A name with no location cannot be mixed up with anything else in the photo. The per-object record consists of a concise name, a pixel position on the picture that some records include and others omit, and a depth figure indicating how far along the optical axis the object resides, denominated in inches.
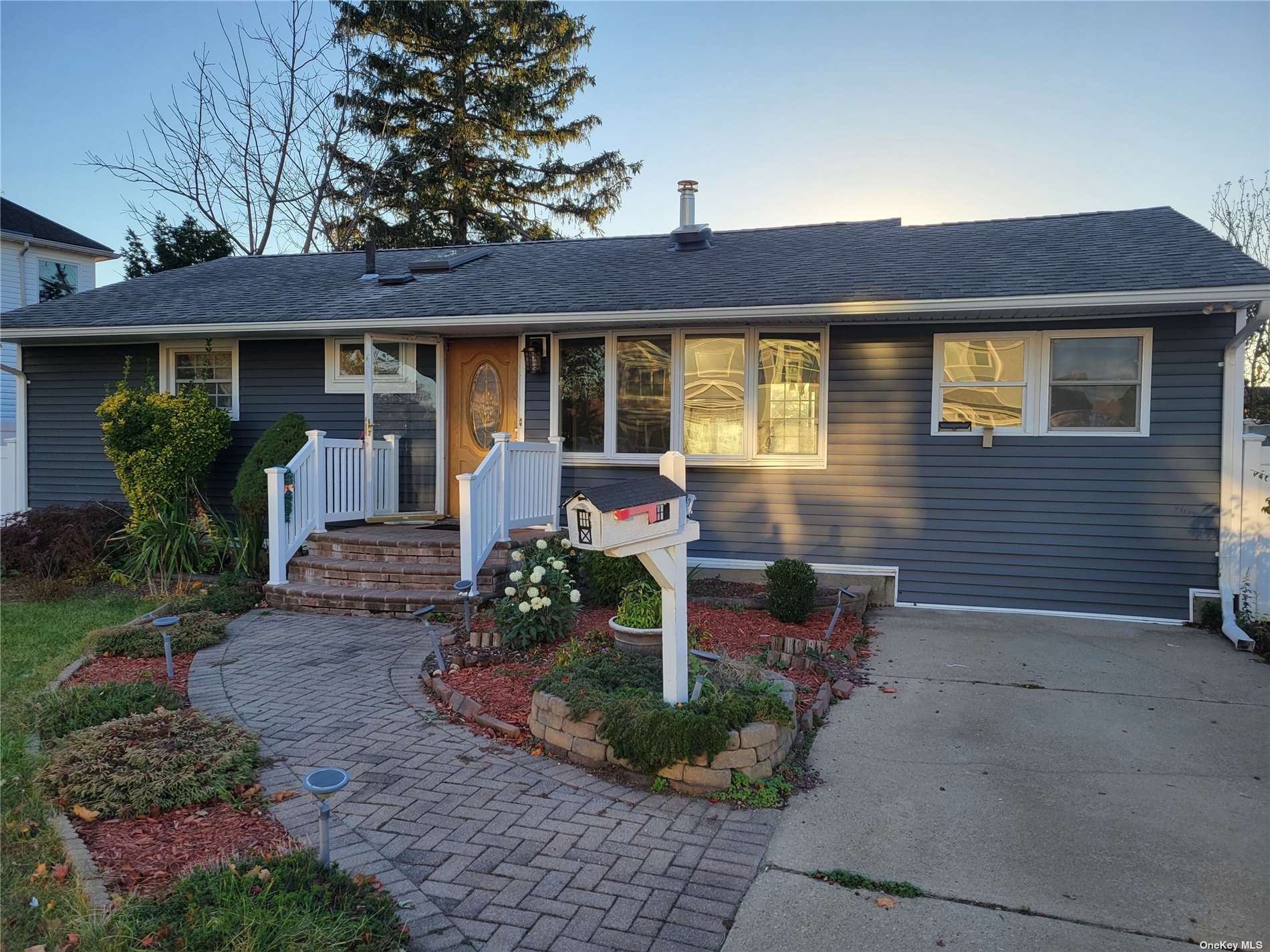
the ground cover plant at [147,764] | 139.0
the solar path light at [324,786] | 102.3
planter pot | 200.2
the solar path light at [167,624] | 199.5
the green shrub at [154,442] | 348.5
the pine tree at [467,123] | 817.5
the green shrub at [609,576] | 280.1
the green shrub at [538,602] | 226.4
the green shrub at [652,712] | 147.9
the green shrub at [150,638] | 236.5
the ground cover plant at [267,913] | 91.3
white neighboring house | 816.9
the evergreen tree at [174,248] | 728.3
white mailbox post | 144.0
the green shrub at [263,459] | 334.3
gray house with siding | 283.4
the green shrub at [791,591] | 261.6
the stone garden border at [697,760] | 148.5
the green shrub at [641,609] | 203.5
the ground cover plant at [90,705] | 169.5
